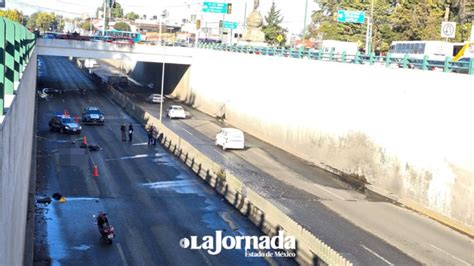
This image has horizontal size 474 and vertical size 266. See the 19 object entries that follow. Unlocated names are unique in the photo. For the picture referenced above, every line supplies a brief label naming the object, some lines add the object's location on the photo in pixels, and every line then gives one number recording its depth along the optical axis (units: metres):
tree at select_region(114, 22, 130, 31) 181.38
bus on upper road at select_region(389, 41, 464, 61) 55.84
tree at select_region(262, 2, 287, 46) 124.88
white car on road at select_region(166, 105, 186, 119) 59.19
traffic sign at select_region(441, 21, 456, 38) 39.09
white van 43.22
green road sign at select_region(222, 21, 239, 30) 96.19
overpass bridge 65.38
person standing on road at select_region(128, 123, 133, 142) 43.91
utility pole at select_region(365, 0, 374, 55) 52.53
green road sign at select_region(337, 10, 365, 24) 59.38
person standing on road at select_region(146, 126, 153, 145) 43.22
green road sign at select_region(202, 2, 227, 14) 80.81
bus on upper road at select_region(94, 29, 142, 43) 104.04
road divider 18.62
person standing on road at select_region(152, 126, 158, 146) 43.31
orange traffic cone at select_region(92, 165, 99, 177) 32.56
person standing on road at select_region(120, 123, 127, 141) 44.09
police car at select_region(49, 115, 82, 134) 45.91
